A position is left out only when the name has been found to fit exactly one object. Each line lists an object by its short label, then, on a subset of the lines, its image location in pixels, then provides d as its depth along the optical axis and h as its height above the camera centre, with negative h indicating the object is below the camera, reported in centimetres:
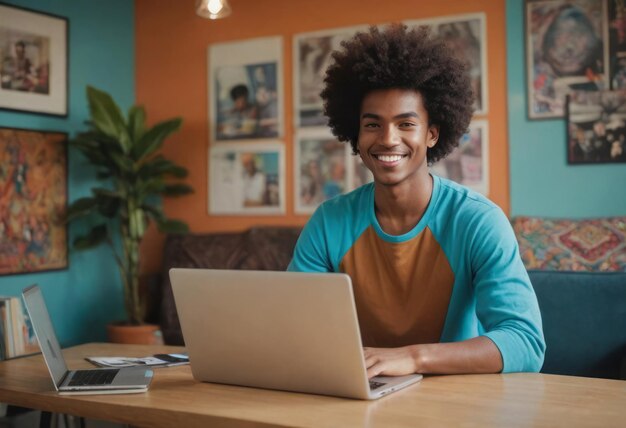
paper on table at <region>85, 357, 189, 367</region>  165 -31
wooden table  113 -31
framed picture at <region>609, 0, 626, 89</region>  350 +91
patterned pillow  328 -9
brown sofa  405 -13
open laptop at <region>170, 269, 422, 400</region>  123 -19
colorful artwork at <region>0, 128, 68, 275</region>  378 +19
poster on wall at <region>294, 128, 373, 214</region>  415 +36
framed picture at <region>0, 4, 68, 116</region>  382 +98
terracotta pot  405 -59
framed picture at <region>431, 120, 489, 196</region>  380 +37
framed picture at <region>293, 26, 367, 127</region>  419 +96
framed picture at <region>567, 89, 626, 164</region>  351 +50
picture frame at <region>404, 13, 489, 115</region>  381 +101
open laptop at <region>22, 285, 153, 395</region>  138 -30
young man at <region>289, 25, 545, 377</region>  166 +0
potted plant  401 +30
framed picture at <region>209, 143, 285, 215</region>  434 +33
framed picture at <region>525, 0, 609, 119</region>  354 +90
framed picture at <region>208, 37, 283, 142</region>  435 +89
